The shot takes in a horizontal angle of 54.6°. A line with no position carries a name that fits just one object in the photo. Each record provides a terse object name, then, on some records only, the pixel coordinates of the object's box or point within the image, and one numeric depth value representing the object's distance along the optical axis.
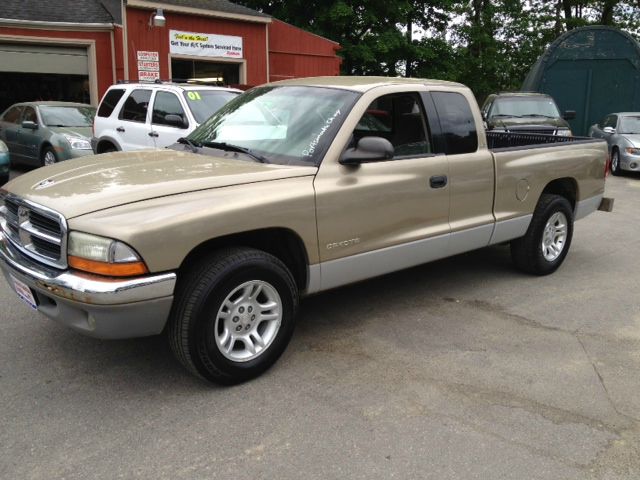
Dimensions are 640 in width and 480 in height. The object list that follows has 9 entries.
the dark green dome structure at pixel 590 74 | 19.78
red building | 15.54
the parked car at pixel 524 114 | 13.41
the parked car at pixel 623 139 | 13.53
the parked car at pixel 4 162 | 9.84
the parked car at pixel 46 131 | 10.84
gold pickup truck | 3.19
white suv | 9.04
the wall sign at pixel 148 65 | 16.23
